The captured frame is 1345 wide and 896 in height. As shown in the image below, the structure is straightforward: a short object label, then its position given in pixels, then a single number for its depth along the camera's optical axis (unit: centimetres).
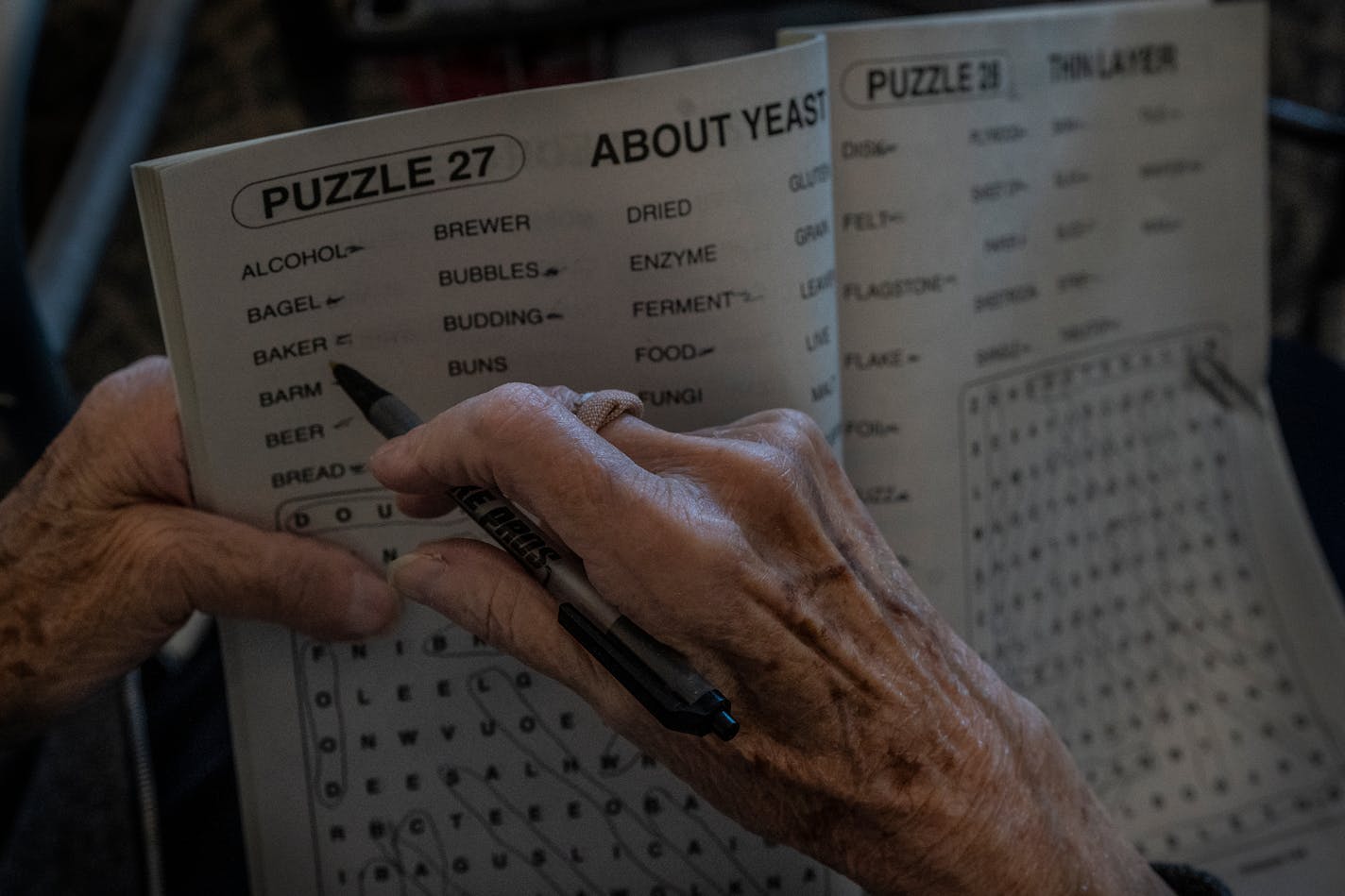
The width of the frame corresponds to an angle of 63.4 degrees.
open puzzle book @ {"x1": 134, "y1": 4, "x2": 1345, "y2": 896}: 48
